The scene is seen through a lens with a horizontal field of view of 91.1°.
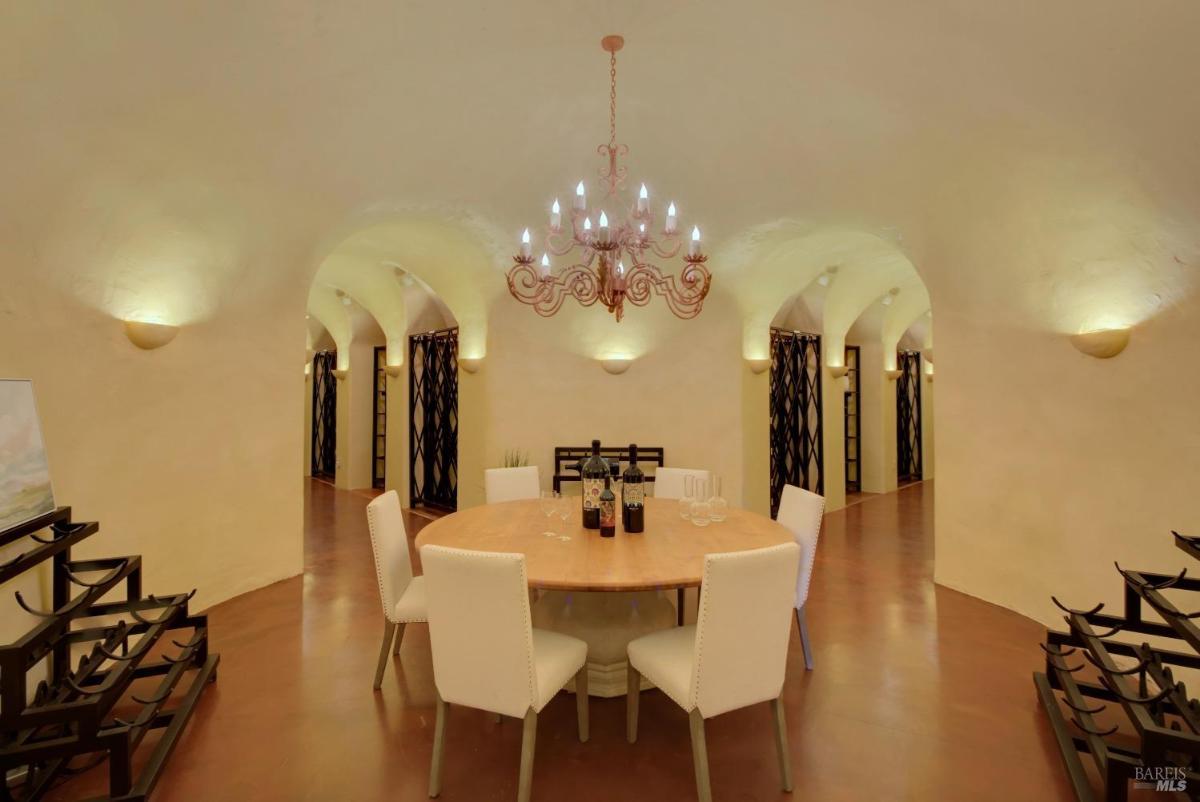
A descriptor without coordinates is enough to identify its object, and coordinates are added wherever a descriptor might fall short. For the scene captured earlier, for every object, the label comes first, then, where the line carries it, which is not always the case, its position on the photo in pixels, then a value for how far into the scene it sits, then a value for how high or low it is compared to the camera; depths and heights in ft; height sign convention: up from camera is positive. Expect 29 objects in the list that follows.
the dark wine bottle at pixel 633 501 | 8.25 -1.26
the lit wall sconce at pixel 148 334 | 9.81 +1.37
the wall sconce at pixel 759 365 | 18.13 +1.41
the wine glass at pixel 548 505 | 9.23 -1.48
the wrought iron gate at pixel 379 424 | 27.55 -0.51
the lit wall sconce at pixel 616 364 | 17.79 +1.43
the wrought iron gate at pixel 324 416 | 30.58 -0.13
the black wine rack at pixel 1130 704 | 5.21 -3.17
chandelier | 8.33 +2.26
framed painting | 6.49 -0.51
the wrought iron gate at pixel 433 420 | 22.98 -0.29
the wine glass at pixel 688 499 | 8.98 -1.35
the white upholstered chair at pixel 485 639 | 5.55 -2.21
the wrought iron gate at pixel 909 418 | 30.94 -0.46
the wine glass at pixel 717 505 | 8.77 -1.41
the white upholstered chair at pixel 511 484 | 12.10 -1.50
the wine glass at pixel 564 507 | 9.24 -1.55
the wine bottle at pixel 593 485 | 8.42 -1.05
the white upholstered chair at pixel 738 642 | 5.57 -2.28
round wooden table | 6.52 -1.74
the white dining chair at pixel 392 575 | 8.05 -2.31
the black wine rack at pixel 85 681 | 5.24 -2.89
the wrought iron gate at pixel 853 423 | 27.30 -0.63
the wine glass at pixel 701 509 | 8.70 -1.45
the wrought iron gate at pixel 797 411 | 23.13 -0.04
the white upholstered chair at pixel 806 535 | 8.87 -1.93
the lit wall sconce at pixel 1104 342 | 9.34 +1.06
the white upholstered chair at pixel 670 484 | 12.47 -1.56
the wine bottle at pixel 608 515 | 7.91 -1.41
